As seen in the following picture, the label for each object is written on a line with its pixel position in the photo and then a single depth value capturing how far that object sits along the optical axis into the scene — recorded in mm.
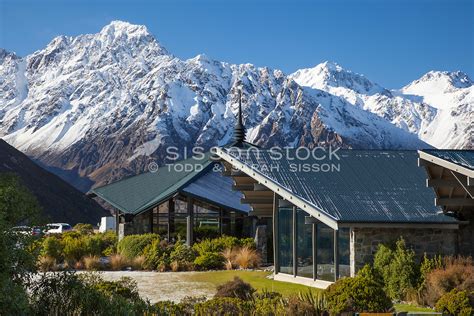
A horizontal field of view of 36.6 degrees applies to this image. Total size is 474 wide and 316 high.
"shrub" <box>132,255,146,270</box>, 25781
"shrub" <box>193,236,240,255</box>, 27625
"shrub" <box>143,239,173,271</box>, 25656
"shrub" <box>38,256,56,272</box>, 24681
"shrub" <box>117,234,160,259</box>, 27125
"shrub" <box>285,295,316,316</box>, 12898
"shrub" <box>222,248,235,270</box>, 25336
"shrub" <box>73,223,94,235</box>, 45953
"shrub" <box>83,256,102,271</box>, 25453
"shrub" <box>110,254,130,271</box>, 25656
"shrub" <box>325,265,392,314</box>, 13625
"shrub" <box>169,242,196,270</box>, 25641
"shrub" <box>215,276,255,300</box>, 15453
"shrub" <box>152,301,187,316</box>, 12562
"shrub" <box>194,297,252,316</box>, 12898
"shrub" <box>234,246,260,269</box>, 25234
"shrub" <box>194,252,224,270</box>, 25609
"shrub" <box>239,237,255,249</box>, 27484
